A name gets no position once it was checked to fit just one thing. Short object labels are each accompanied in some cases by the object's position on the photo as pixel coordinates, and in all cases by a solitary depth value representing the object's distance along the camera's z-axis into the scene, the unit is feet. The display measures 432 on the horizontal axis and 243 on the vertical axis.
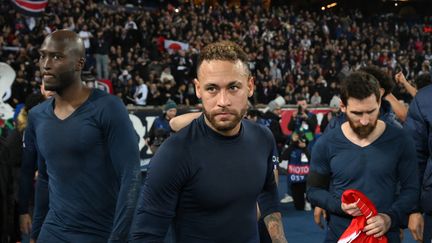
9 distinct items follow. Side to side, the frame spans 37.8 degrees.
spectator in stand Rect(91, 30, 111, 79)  58.34
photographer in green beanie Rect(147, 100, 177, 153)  33.55
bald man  11.07
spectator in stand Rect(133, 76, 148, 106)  53.47
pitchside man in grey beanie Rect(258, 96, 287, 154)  37.55
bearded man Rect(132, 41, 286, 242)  7.90
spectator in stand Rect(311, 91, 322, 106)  65.72
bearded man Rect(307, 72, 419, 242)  12.42
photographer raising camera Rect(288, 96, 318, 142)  35.30
